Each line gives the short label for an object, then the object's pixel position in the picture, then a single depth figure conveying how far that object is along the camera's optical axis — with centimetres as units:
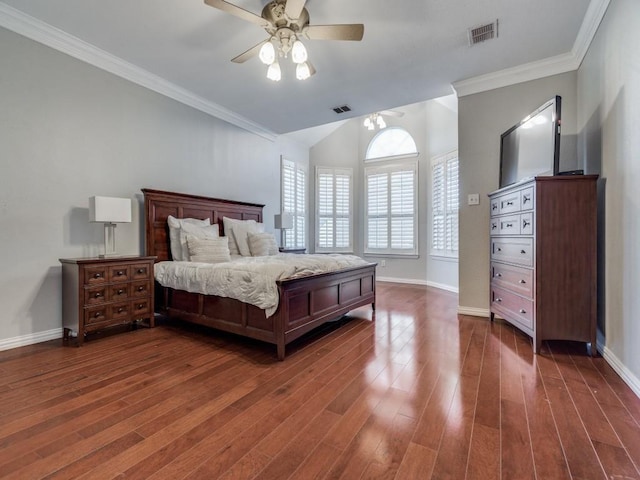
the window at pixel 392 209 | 636
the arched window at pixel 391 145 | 645
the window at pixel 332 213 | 690
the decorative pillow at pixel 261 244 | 421
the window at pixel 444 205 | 537
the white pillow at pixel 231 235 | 429
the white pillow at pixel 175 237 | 360
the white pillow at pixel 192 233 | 354
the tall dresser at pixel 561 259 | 248
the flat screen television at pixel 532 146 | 261
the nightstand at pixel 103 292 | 271
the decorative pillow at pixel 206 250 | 340
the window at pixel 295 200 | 602
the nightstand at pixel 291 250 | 504
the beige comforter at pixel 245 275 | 245
